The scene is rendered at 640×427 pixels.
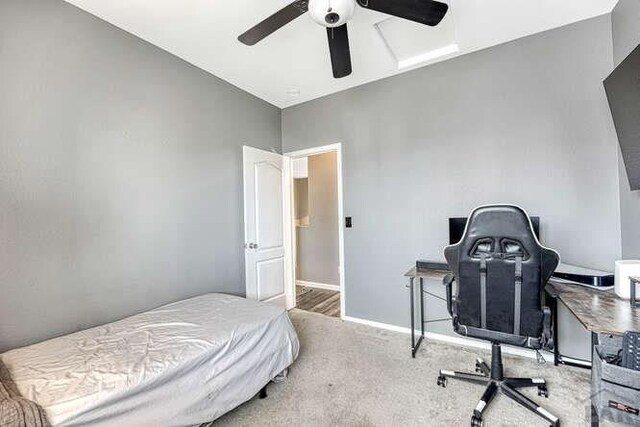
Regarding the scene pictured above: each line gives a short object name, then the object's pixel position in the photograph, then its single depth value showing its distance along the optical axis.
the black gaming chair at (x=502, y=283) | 1.49
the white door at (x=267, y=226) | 3.04
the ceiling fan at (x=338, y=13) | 1.43
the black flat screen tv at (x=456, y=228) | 2.38
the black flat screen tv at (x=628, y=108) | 1.36
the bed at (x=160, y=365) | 1.12
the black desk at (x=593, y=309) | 1.19
